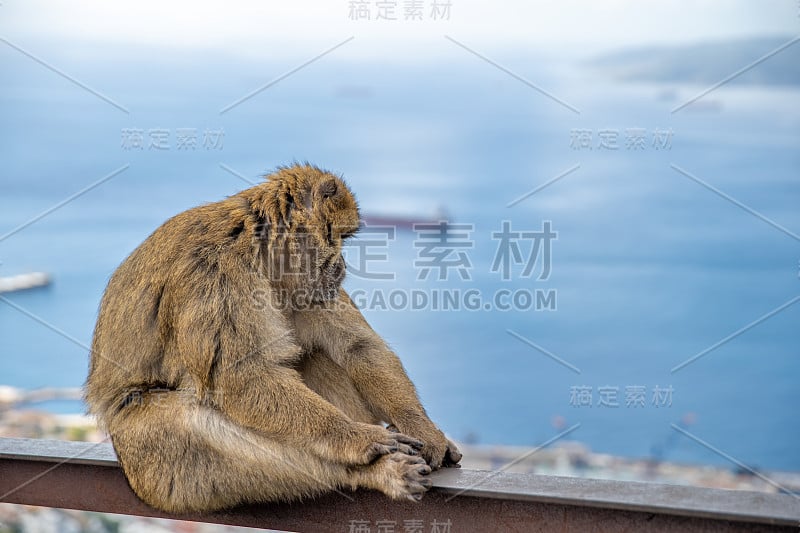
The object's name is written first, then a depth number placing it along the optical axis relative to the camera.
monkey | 3.37
